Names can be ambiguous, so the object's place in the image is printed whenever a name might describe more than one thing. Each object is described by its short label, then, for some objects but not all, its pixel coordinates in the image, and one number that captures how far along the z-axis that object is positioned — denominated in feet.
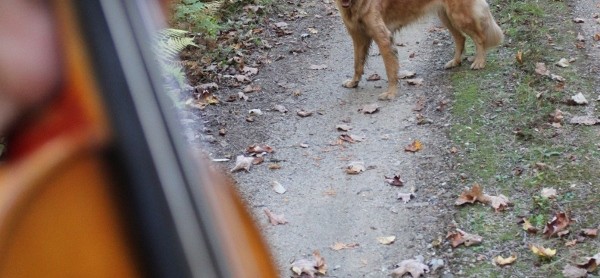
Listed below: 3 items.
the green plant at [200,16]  28.30
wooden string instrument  1.88
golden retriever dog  28.68
